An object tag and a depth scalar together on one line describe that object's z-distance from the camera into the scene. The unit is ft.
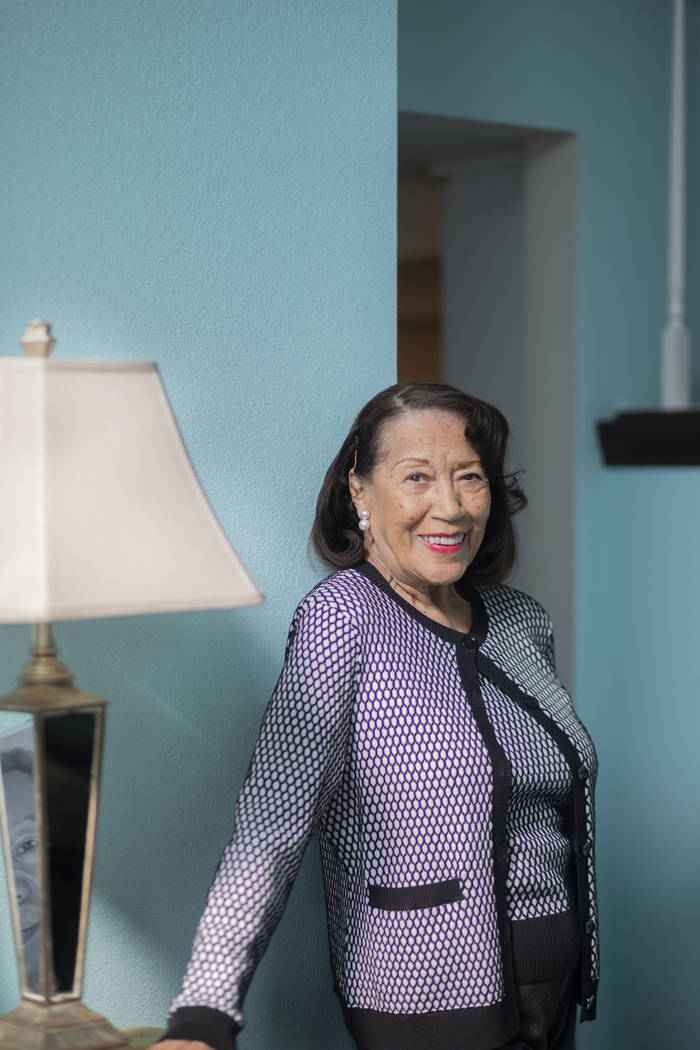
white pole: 10.32
